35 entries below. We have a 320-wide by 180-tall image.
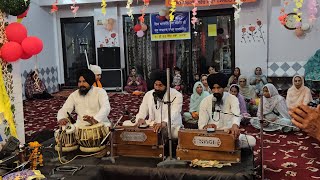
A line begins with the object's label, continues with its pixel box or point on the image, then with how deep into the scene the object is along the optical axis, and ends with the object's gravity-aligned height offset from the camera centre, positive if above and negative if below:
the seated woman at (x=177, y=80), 10.47 -0.75
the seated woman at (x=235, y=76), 9.27 -0.63
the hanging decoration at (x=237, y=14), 9.31 +0.94
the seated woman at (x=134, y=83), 11.02 -0.85
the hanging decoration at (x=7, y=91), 4.19 -0.39
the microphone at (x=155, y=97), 4.57 -0.52
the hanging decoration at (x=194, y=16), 9.62 +0.98
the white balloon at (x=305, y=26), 9.61 +0.61
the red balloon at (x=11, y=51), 4.13 +0.06
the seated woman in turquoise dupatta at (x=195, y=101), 6.80 -0.89
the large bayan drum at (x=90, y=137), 4.20 -0.92
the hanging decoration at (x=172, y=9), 9.36 +1.13
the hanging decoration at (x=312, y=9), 9.47 +1.01
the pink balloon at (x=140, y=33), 10.98 +0.60
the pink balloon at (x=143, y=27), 10.90 +0.76
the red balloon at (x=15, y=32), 4.25 +0.27
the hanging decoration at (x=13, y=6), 4.17 +0.55
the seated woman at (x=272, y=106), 6.46 -0.95
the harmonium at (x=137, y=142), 4.05 -0.96
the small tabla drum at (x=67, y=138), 4.30 -0.95
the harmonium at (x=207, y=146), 3.77 -0.95
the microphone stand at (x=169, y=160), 3.72 -1.09
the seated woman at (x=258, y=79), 9.59 -0.71
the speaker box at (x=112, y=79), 11.30 -0.74
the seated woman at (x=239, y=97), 6.52 -0.80
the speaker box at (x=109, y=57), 11.20 -0.09
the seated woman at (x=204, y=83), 7.51 -0.62
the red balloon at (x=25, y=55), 4.33 +0.01
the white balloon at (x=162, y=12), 10.40 +1.11
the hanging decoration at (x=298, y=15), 9.46 +0.88
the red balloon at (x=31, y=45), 4.22 +0.12
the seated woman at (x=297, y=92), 6.69 -0.75
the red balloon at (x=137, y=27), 10.88 +0.76
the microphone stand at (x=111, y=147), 4.00 -1.00
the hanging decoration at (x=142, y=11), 10.24 +1.17
